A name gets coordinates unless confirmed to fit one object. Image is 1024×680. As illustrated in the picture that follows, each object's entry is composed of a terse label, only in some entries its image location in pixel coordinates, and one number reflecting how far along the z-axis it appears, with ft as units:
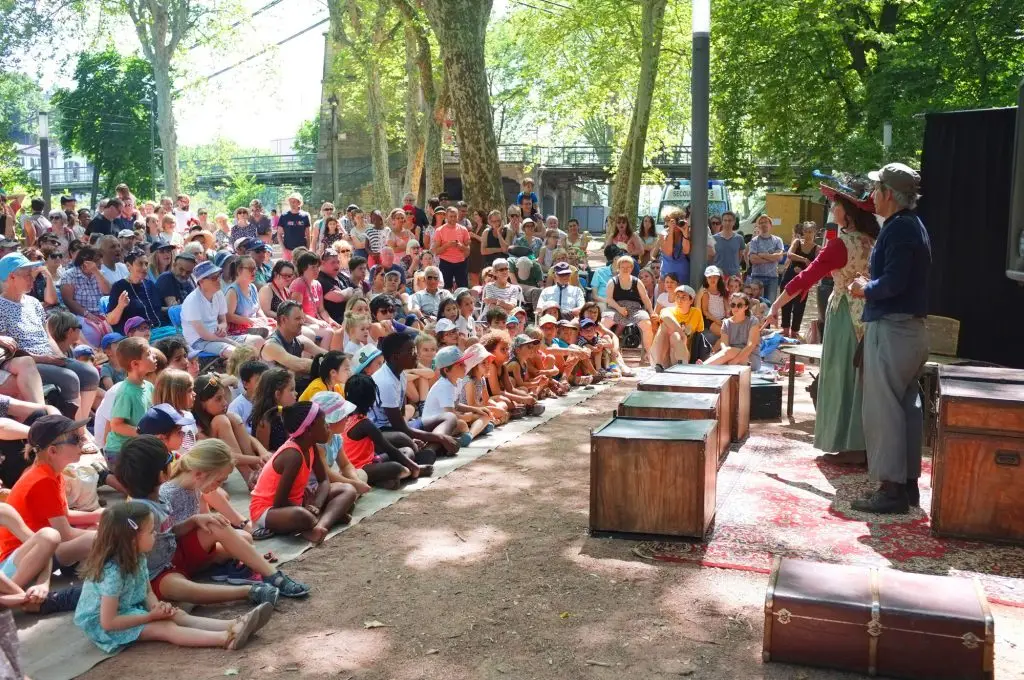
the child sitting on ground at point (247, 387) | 23.00
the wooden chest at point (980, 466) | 17.35
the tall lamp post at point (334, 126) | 86.43
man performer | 19.13
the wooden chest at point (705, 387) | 23.17
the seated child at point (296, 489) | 18.37
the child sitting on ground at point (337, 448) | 19.40
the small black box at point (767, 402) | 29.60
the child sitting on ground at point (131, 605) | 13.55
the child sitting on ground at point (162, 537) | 14.85
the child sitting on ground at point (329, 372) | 22.34
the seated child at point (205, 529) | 15.66
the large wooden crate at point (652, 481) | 17.74
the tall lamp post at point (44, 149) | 71.72
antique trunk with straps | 12.35
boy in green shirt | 19.76
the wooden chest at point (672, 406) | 20.68
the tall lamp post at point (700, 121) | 28.22
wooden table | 24.56
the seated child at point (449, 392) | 26.58
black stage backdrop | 29.91
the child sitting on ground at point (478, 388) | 27.94
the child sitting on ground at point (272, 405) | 21.27
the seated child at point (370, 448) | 22.15
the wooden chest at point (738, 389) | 25.64
